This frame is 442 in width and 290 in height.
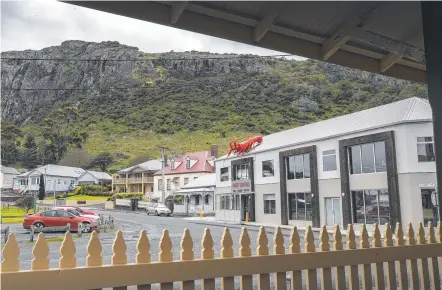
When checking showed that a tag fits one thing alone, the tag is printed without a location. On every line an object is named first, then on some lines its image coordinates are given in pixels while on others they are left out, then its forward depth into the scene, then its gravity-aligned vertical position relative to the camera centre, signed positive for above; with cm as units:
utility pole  3734 +155
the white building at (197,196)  3133 -83
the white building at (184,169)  3816 +189
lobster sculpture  2520 +283
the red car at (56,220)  1536 -127
